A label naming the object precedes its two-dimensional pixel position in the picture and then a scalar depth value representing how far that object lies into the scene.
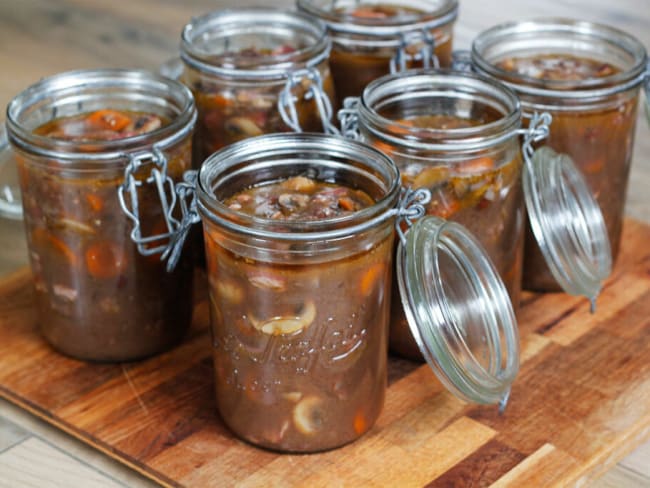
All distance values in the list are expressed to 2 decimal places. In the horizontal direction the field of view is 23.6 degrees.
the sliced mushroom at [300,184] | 0.92
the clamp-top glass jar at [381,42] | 1.07
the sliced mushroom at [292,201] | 0.89
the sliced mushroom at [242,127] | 1.02
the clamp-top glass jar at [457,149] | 0.93
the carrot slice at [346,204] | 0.89
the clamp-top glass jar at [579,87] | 1.02
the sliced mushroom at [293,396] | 0.89
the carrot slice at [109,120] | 0.98
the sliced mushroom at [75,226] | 0.94
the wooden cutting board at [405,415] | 0.89
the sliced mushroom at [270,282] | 0.85
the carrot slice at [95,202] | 0.93
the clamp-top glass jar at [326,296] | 0.86
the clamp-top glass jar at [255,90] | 1.00
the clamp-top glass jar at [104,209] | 0.93
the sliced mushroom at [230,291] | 0.87
